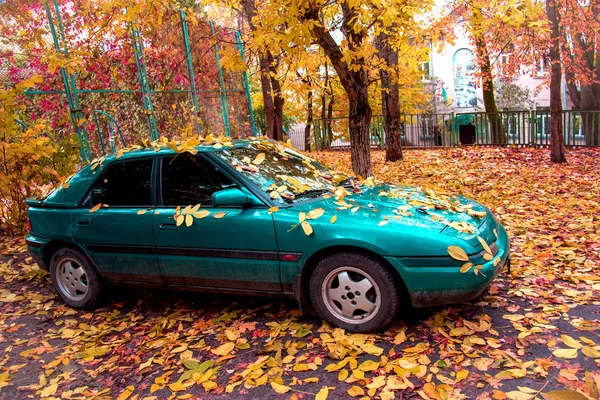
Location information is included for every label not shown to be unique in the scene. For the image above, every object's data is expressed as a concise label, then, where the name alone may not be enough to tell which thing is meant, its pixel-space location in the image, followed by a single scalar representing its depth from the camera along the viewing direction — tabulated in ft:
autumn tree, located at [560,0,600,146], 48.19
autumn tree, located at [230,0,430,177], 21.40
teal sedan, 11.60
